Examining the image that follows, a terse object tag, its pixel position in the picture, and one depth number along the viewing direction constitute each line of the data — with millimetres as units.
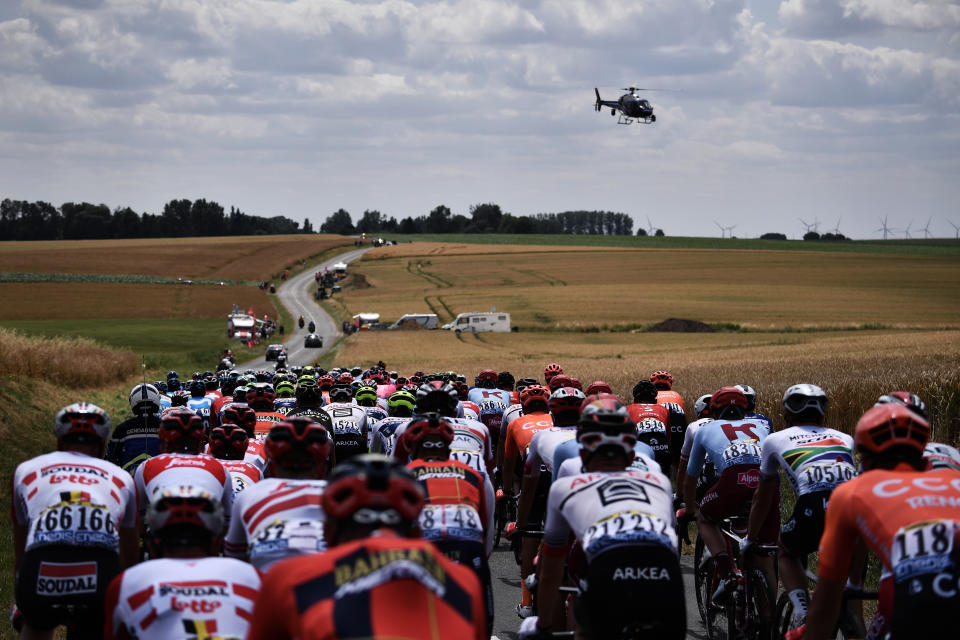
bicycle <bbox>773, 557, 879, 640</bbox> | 11437
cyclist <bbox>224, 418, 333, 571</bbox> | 9891
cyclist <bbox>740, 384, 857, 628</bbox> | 13242
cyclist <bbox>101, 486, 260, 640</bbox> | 8437
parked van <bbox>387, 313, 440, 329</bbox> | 166000
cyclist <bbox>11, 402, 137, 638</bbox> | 10898
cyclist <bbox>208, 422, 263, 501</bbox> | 15289
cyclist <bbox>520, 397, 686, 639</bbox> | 9562
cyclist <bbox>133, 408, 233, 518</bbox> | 12914
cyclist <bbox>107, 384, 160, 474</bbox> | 19422
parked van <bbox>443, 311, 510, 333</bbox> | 158325
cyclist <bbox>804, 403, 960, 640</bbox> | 8555
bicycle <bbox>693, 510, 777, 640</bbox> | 14625
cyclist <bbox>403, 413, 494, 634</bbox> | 11344
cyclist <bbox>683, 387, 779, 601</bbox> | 16406
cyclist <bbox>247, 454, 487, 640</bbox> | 6746
